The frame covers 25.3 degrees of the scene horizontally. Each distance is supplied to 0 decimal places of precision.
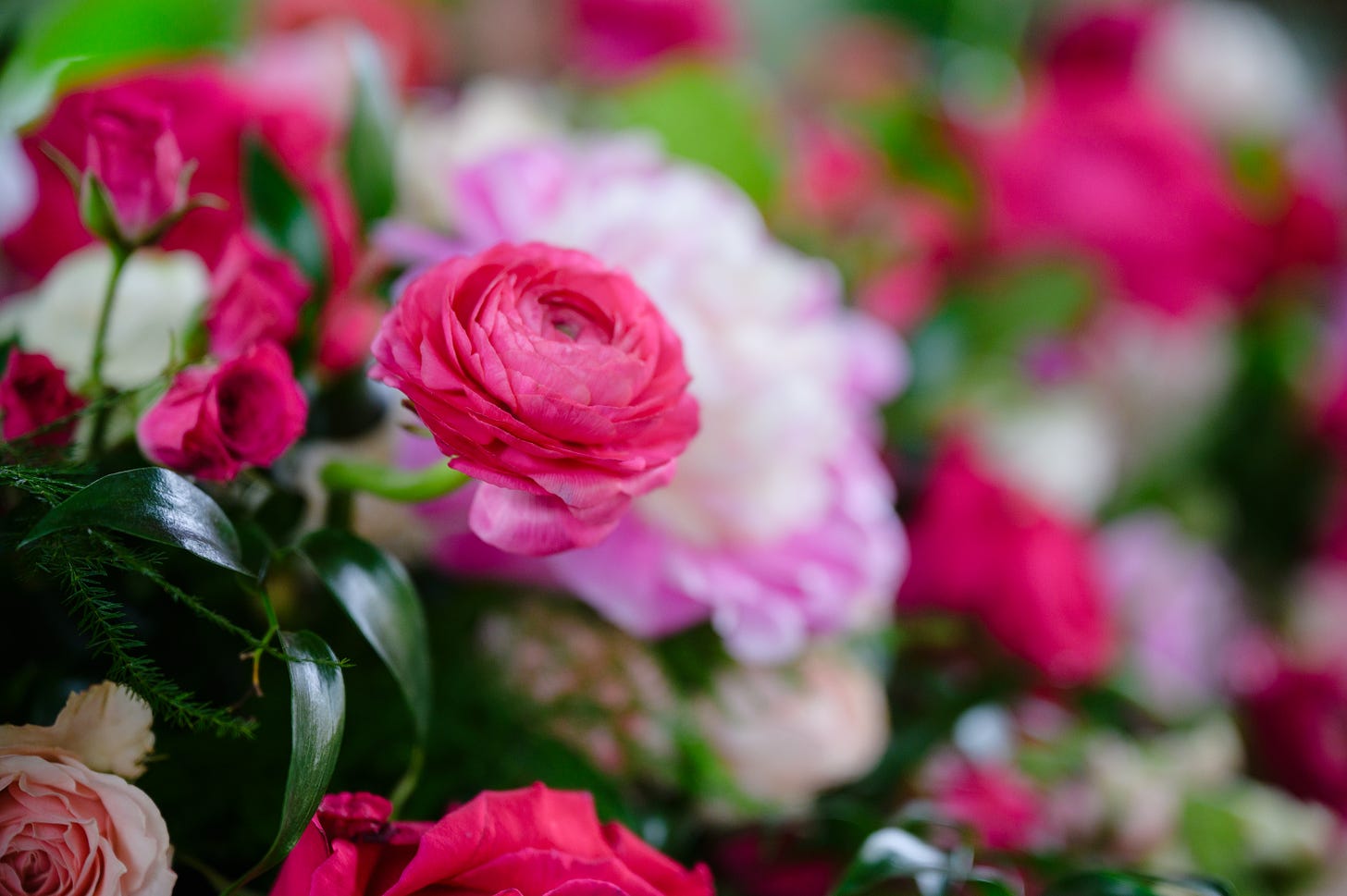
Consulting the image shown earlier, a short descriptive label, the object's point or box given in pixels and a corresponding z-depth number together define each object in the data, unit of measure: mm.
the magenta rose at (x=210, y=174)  598
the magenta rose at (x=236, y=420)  490
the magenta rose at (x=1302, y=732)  748
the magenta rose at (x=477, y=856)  475
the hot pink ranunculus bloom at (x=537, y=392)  482
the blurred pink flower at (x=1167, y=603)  939
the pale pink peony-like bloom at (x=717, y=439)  557
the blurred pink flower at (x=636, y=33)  1095
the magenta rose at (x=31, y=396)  502
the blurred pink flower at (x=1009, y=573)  703
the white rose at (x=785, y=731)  592
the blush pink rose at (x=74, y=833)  473
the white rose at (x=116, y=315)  553
